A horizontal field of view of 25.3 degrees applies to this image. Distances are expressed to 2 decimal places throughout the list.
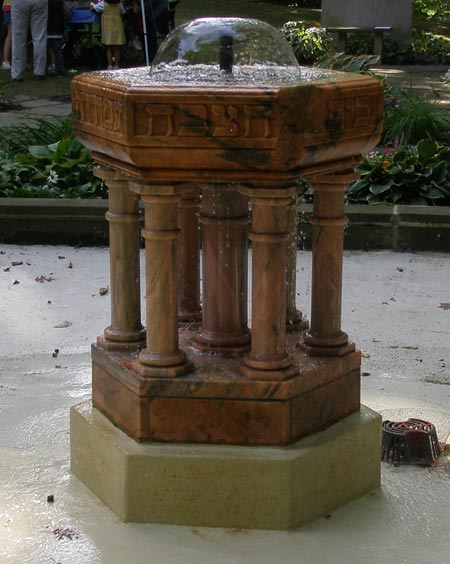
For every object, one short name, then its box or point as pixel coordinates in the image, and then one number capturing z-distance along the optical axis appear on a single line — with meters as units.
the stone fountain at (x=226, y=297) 2.85
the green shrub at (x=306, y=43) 15.87
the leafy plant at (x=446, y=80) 12.17
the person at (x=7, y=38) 14.74
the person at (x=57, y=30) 14.20
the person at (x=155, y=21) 14.78
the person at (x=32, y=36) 13.88
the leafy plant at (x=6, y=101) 11.38
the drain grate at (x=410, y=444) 3.62
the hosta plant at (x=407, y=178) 7.06
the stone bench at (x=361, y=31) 16.02
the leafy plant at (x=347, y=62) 8.67
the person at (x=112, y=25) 14.07
